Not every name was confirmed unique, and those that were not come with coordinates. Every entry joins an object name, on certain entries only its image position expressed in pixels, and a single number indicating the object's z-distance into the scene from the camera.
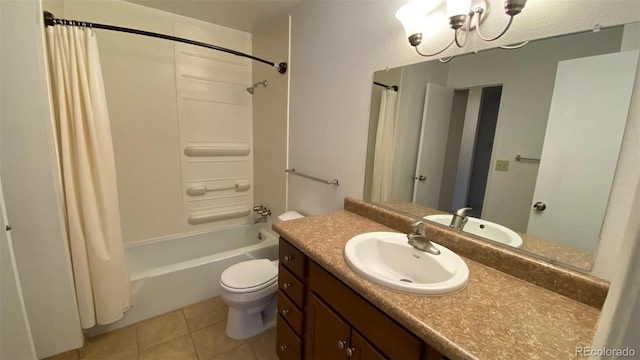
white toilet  1.55
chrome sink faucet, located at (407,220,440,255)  1.00
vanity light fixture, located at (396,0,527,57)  0.88
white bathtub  1.78
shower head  2.32
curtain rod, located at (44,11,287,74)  1.36
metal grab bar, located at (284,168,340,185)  1.67
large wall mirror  0.77
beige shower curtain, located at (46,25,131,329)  1.41
